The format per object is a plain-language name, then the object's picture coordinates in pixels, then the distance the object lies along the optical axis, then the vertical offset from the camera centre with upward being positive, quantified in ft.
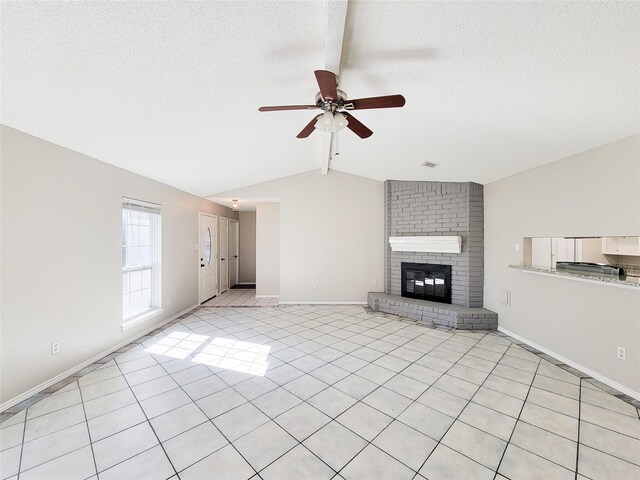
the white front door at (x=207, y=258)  18.07 -1.37
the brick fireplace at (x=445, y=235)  13.87 -0.24
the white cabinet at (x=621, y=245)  7.55 -0.18
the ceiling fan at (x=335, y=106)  5.66 +3.36
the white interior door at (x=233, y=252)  24.30 -1.18
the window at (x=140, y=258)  11.54 -0.87
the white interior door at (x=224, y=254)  21.94 -1.22
